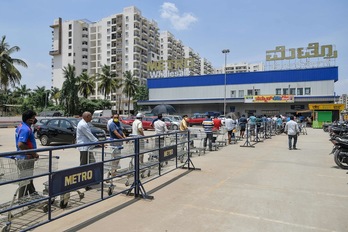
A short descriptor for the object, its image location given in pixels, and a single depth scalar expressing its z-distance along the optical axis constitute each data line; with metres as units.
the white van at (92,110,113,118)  36.02
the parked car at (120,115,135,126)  28.12
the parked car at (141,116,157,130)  27.02
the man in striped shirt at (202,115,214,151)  12.47
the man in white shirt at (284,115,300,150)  12.88
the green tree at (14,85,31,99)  76.97
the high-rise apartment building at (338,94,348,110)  134.90
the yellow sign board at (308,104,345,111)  29.92
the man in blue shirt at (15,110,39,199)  4.28
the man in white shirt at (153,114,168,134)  9.48
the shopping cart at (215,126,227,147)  14.17
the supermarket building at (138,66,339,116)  45.59
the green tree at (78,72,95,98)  55.31
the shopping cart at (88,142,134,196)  5.00
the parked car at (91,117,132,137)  19.31
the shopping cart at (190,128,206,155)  11.62
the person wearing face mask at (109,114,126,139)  7.55
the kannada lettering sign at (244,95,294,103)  44.58
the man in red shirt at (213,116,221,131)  14.76
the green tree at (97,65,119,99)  56.69
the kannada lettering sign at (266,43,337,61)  46.91
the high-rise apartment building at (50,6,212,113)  88.19
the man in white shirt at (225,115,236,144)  15.19
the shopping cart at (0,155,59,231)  3.64
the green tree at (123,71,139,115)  62.40
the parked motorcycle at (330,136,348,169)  8.64
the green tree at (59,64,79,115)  51.12
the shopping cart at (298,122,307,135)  23.70
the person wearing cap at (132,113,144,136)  8.53
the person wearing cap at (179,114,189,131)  11.28
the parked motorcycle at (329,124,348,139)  13.76
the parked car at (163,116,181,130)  24.48
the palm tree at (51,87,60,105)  74.90
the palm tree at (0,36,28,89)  31.84
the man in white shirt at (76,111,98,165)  5.79
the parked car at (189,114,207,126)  33.69
